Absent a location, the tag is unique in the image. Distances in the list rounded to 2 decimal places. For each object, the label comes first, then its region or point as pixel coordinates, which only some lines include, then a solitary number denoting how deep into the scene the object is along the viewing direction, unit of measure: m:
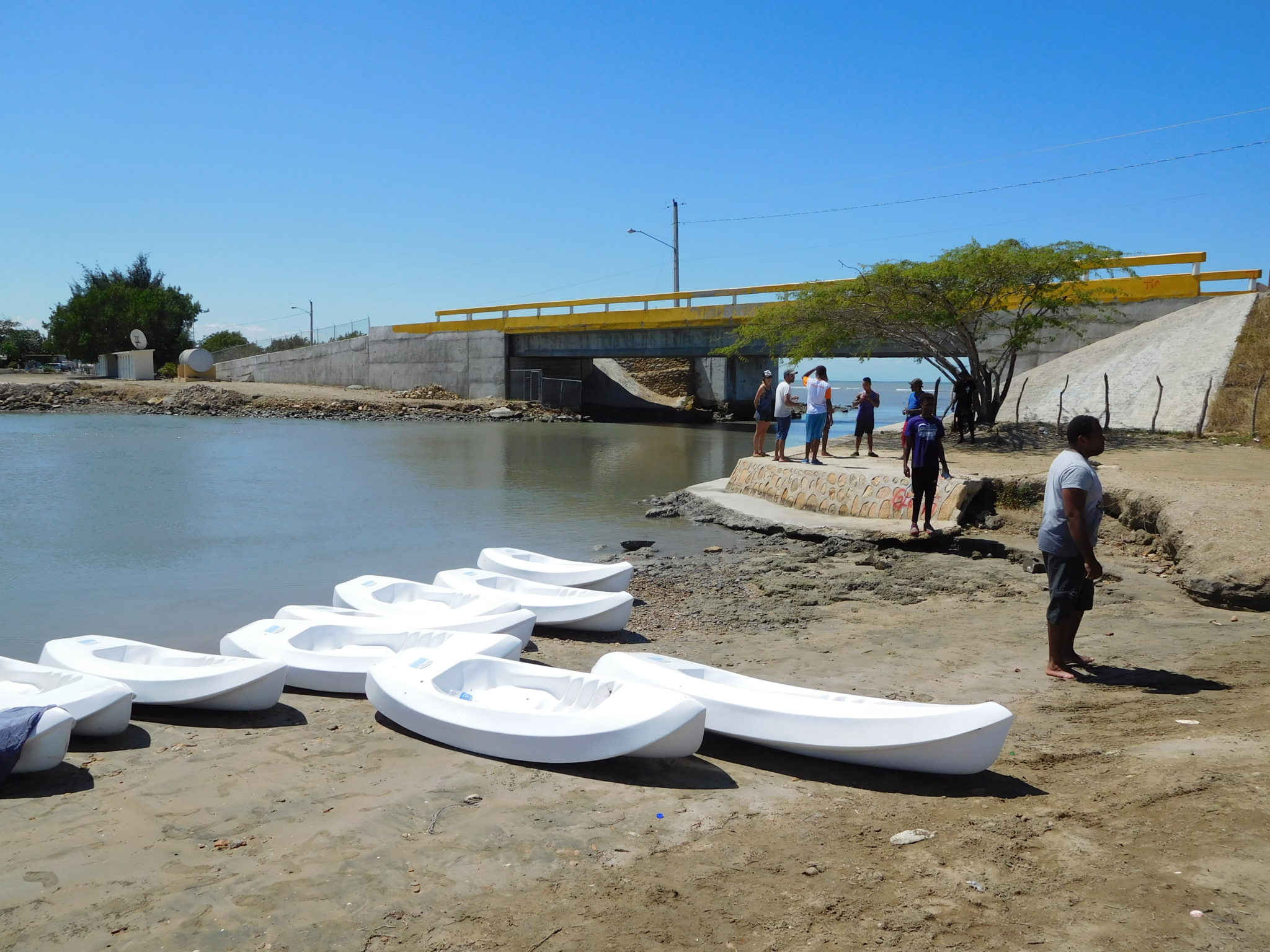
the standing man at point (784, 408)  15.14
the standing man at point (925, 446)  10.16
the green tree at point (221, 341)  71.44
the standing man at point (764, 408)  16.62
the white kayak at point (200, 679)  5.77
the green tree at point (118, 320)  61.50
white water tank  52.09
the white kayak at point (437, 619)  7.05
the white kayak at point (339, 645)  6.36
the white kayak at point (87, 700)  5.21
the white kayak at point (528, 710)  4.61
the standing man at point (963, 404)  18.53
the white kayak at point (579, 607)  8.01
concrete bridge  23.16
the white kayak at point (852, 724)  4.33
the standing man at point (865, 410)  16.34
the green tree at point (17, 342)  76.06
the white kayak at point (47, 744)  4.67
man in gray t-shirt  5.61
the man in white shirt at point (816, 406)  14.59
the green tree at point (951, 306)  18.14
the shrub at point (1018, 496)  12.80
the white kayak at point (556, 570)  9.04
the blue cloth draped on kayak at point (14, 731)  4.56
